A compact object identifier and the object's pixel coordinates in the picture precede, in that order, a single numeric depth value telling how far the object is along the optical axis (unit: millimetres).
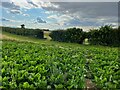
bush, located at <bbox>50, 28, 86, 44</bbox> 12179
